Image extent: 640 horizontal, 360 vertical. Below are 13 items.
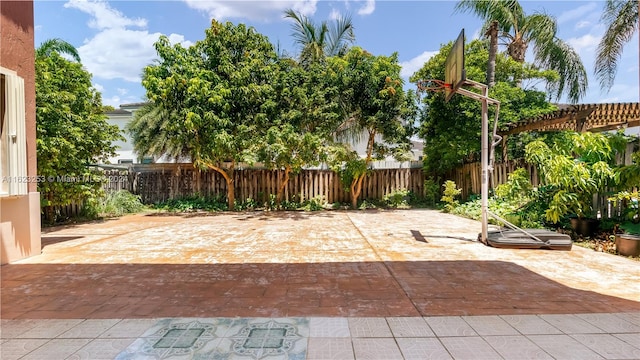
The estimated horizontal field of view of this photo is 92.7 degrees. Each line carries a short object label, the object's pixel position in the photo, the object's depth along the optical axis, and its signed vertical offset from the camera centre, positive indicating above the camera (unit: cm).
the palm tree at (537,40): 1135 +505
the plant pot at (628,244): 414 -101
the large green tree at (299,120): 845 +146
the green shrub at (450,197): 941 -81
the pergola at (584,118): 662 +129
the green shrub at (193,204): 1045 -119
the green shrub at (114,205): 829 -107
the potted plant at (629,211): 420 -62
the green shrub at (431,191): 1088 -72
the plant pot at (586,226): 519 -94
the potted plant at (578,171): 497 +0
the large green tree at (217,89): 830 +223
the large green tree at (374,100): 916 +216
